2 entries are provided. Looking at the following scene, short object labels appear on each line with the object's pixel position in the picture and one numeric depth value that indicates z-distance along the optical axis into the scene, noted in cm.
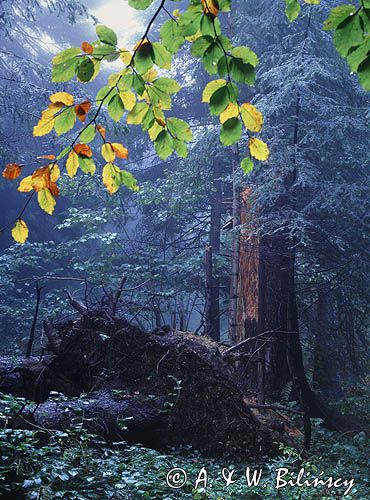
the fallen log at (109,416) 461
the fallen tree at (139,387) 526
